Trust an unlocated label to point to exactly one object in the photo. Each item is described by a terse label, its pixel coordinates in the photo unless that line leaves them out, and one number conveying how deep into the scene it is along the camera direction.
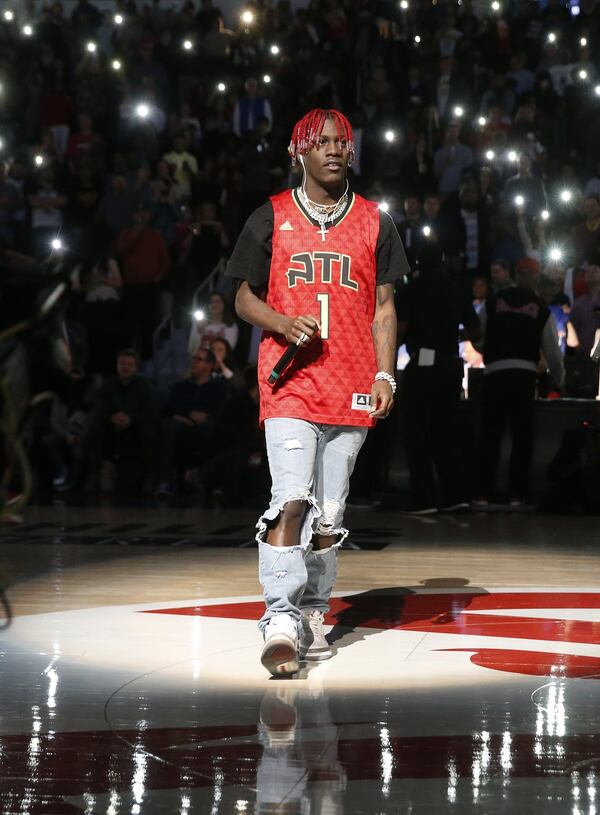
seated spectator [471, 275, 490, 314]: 13.51
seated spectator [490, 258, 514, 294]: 13.15
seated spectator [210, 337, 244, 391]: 13.46
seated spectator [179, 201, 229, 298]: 15.97
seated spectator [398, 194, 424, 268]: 14.42
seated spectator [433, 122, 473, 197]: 16.11
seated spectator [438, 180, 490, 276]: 14.98
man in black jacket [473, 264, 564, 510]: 11.52
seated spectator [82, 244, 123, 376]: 14.47
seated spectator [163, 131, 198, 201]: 16.98
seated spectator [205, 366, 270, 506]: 12.24
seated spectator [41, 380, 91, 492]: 13.41
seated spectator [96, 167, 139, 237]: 15.49
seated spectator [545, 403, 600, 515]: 11.48
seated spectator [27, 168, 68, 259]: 15.21
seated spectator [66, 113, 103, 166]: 17.14
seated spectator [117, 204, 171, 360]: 14.93
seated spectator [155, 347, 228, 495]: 12.86
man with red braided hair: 4.92
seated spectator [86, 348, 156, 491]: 13.09
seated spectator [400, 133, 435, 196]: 16.28
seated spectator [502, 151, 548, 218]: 15.64
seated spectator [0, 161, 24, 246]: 15.18
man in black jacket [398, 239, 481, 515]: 10.95
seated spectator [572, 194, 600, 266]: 14.55
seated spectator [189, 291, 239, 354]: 14.33
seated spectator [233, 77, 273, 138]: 17.80
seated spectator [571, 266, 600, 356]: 12.76
